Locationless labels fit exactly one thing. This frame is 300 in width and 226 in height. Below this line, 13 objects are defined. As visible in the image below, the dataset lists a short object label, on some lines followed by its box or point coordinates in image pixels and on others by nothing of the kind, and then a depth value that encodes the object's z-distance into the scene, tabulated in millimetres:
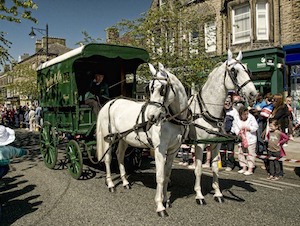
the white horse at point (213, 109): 5160
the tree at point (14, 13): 9750
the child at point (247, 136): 7629
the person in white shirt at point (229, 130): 7902
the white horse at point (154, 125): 4301
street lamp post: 20684
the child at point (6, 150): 4664
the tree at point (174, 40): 12523
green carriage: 6980
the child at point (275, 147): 7039
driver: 7638
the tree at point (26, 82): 31688
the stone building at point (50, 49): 43353
